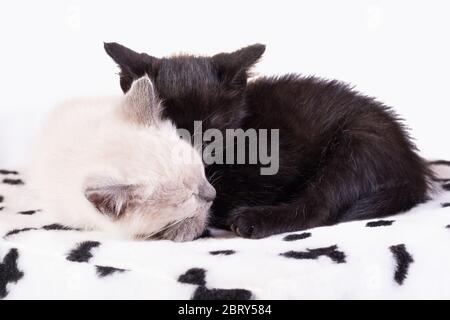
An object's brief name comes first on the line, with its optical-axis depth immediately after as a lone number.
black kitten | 0.61
